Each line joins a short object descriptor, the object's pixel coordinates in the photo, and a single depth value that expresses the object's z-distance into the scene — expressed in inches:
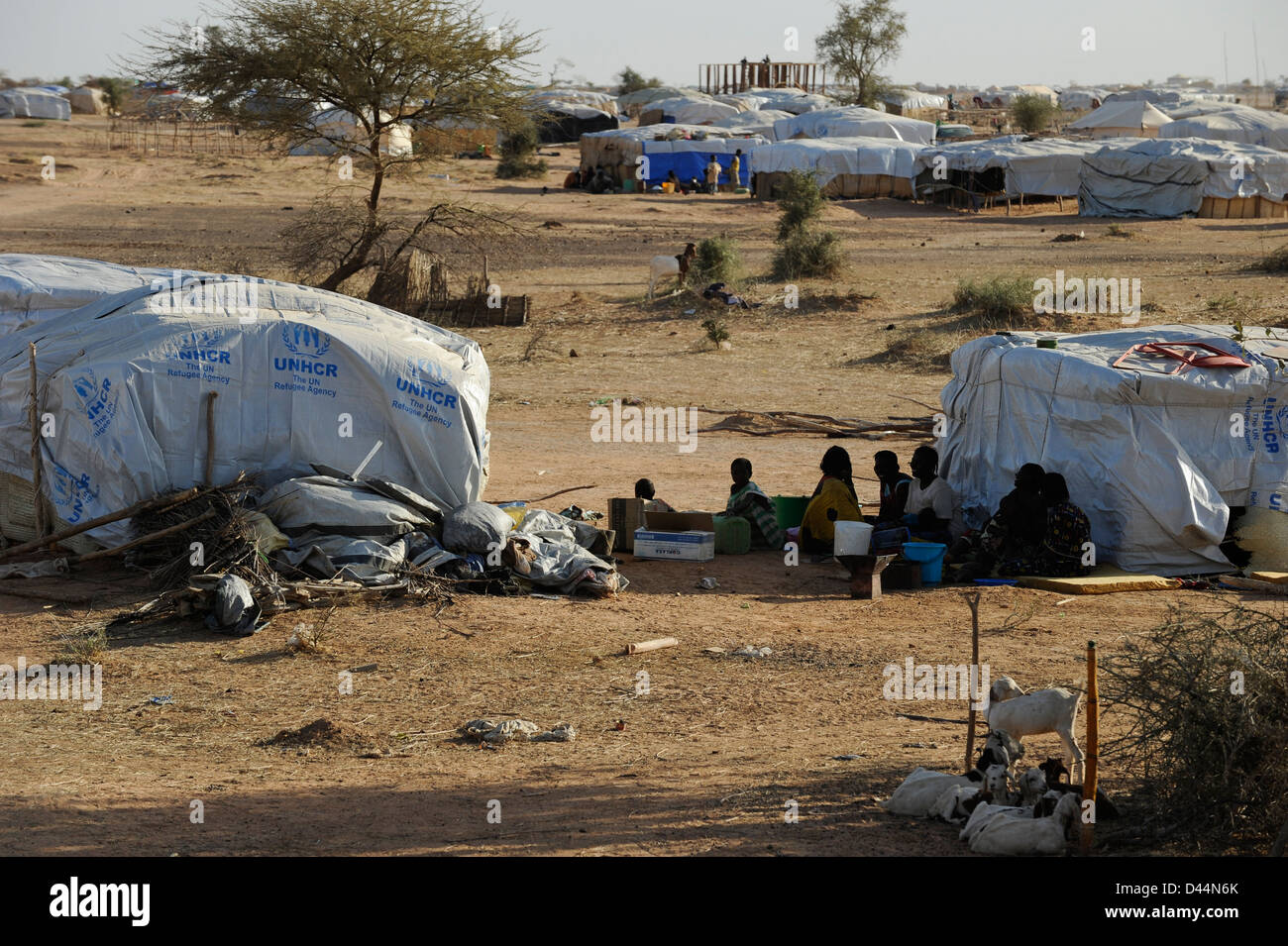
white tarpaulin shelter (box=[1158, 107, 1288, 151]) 3110.2
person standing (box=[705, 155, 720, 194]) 3095.5
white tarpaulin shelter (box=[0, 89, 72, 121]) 4643.2
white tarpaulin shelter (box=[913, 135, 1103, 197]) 2822.3
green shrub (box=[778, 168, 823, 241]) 2087.8
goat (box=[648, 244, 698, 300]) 1622.8
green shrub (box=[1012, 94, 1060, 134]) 4249.5
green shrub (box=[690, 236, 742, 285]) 1694.1
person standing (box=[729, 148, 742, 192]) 3169.3
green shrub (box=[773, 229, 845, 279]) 1779.0
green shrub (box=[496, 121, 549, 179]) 3339.1
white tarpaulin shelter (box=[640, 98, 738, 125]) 4207.7
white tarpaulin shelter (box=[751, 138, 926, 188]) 2972.4
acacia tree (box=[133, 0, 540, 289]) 1551.4
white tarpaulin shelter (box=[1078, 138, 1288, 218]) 2564.0
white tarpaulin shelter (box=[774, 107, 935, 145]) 3417.8
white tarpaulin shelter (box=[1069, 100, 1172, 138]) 3646.7
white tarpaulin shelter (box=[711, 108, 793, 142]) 3720.5
